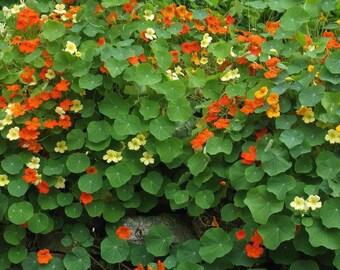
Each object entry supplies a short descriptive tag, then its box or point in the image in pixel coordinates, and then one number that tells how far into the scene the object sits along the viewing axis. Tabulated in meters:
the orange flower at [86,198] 3.43
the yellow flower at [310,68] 3.37
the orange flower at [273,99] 3.24
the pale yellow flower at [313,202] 2.97
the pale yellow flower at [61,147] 3.57
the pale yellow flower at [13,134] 3.51
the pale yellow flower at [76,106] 3.59
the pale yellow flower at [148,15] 3.98
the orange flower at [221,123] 3.36
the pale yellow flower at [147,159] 3.45
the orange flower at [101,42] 3.71
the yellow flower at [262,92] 3.28
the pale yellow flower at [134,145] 3.44
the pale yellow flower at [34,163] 3.52
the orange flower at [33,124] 3.49
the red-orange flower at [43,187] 3.47
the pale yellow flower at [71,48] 3.64
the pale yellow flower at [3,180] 3.46
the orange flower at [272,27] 3.87
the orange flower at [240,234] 3.17
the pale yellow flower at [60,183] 3.51
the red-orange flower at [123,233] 3.42
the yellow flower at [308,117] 3.21
